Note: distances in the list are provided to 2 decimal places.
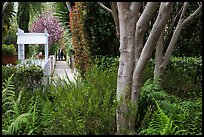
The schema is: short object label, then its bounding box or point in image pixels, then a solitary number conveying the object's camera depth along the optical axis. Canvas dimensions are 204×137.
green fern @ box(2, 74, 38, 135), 3.01
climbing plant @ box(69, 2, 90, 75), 8.16
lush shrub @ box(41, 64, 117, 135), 2.95
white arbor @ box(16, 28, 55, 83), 13.56
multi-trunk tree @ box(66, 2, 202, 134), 2.96
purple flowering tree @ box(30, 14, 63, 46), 23.11
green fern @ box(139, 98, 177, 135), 2.35
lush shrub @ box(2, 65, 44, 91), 6.11
